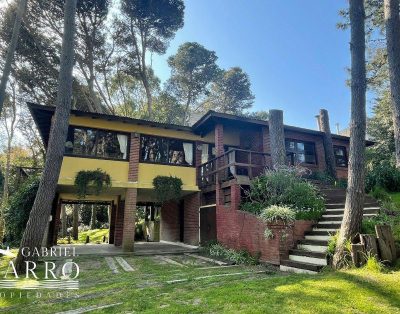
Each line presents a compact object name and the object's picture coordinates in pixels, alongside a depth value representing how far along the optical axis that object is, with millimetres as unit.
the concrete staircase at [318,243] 6449
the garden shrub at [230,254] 8323
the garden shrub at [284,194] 8711
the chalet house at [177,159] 11797
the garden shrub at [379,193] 8810
